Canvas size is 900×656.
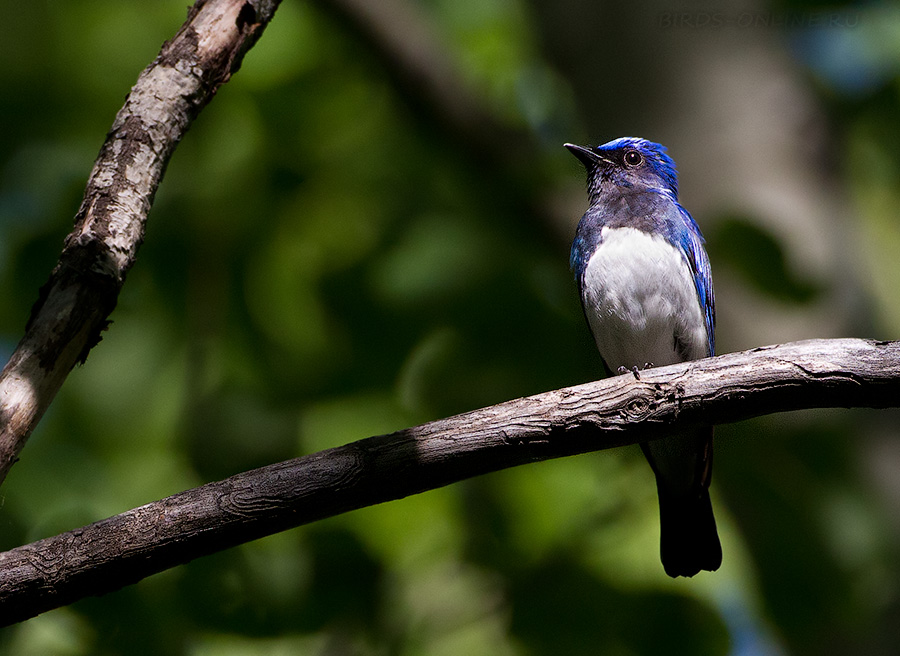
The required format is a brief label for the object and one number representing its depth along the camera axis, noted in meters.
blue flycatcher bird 9.55
